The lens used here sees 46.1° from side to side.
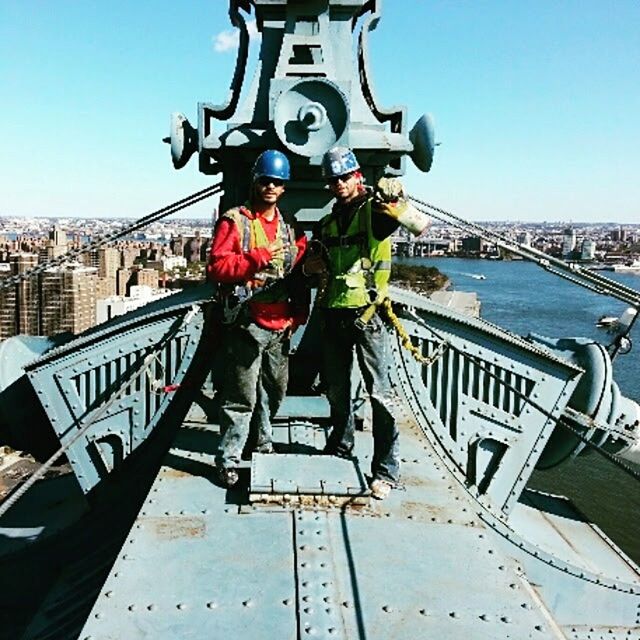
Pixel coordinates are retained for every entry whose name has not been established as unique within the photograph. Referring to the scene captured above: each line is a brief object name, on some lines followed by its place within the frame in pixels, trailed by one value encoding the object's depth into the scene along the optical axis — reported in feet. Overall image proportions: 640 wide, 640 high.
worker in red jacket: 12.75
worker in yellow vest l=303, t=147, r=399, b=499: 12.56
